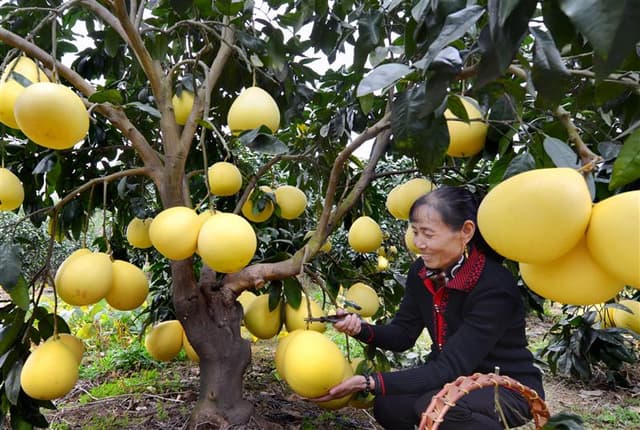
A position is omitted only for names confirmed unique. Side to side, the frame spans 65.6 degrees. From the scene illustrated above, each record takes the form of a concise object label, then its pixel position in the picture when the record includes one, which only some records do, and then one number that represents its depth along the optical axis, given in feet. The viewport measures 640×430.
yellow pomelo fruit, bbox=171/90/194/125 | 5.55
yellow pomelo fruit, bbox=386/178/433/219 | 6.29
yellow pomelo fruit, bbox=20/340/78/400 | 4.86
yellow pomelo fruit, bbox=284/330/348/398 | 4.91
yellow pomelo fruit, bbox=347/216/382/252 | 6.85
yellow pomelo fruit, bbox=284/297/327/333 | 5.92
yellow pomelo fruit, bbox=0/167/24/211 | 5.10
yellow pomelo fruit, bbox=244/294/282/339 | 6.24
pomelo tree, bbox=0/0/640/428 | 2.32
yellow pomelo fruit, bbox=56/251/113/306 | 4.64
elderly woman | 5.02
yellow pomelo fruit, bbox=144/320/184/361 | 6.55
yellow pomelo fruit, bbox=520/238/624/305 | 2.46
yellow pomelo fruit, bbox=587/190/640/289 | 2.15
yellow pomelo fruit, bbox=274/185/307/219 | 6.54
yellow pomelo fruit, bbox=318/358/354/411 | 5.54
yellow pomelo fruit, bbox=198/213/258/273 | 4.20
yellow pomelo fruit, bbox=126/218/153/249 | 6.49
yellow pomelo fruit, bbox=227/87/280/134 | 4.77
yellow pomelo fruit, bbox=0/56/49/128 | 3.80
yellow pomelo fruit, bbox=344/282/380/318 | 6.76
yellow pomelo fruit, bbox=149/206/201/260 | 4.39
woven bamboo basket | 3.69
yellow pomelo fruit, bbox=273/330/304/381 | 5.35
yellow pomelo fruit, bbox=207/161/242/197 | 5.38
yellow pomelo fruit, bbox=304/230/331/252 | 7.31
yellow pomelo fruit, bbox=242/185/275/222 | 5.98
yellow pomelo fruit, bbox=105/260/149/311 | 5.11
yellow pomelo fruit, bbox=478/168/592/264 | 2.31
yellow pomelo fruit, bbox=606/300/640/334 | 8.87
